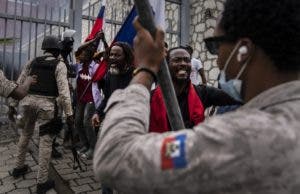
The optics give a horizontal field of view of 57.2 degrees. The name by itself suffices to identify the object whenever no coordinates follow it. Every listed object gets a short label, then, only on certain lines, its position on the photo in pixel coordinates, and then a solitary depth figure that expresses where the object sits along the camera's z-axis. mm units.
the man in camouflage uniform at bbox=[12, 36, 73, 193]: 3176
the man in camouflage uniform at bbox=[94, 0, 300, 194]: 627
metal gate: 4886
